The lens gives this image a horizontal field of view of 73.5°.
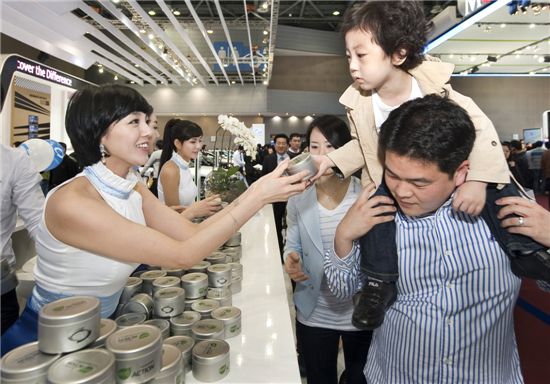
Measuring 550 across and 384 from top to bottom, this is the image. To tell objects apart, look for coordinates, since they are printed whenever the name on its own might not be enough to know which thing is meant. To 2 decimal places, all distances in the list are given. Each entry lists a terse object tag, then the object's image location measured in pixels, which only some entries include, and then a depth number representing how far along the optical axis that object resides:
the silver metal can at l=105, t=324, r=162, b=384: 0.88
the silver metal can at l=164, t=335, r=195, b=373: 1.09
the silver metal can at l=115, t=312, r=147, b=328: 1.14
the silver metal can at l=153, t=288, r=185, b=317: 1.25
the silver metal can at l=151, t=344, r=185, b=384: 0.93
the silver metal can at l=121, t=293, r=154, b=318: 1.29
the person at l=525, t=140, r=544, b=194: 9.35
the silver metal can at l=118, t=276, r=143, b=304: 1.40
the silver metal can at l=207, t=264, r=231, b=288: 1.51
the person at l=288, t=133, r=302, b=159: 6.43
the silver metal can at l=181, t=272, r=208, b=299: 1.41
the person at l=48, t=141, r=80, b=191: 4.82
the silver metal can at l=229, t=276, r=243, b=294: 1.63
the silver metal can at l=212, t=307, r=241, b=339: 1.26
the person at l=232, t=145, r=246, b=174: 6.70
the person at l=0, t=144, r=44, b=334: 1.88
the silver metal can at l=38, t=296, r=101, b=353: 0.88
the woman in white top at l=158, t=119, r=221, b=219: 3.25
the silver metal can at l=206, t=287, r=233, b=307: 1.44
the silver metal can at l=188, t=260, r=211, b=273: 1.58
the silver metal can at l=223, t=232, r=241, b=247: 2.02
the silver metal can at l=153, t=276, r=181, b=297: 1.37
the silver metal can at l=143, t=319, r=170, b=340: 1.17
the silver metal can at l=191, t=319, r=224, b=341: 1.18
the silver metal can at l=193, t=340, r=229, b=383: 1.05
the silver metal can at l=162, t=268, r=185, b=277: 1.53
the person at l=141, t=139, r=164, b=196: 4.48
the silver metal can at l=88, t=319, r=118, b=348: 0.96
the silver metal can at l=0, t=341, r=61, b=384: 0.81
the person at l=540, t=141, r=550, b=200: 8.05
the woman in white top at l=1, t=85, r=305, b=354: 1.23
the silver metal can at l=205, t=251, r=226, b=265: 1.69
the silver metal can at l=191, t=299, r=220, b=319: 1.32
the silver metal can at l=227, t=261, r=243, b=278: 1.63
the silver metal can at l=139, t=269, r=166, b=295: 1.45
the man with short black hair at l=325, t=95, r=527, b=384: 1.04
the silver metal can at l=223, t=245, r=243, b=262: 1.88
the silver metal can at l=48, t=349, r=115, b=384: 0.80
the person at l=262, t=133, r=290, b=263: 6.41
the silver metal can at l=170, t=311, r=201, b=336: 1.21
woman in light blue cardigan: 1.82
